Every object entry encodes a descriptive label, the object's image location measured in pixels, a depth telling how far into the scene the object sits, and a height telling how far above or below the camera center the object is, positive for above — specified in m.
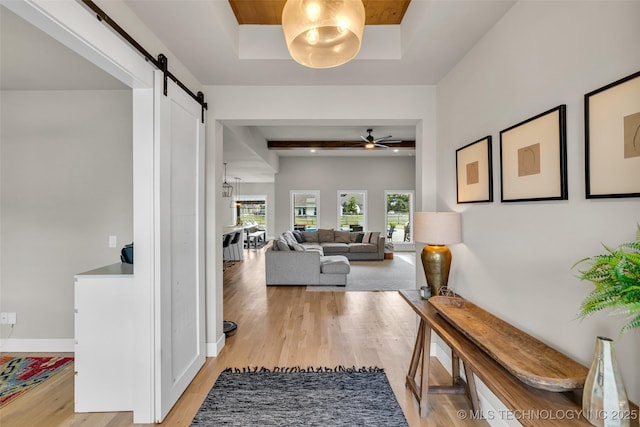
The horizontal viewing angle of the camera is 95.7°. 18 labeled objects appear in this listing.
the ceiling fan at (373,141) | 6.40 +1.64
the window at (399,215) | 9.94 -0.07
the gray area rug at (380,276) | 5.45 -1.37
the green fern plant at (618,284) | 0.81 -0.22
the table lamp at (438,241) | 2.30 -0.22
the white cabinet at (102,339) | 2.10 -0.90
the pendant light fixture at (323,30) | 1.32 +0.92
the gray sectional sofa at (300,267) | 5.54 -1.01
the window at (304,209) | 9.98 +0.17
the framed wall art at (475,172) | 2.02 +0.31
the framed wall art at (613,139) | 1.08 +0.29
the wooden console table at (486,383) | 1.05 -0.74
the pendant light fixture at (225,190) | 8.30 +0.77
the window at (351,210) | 9.95 +0.13
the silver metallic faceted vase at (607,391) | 0.95 -0.59
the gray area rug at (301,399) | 2.02 -1.43
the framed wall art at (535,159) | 1.41 +0.30
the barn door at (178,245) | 2.01 -0.24
